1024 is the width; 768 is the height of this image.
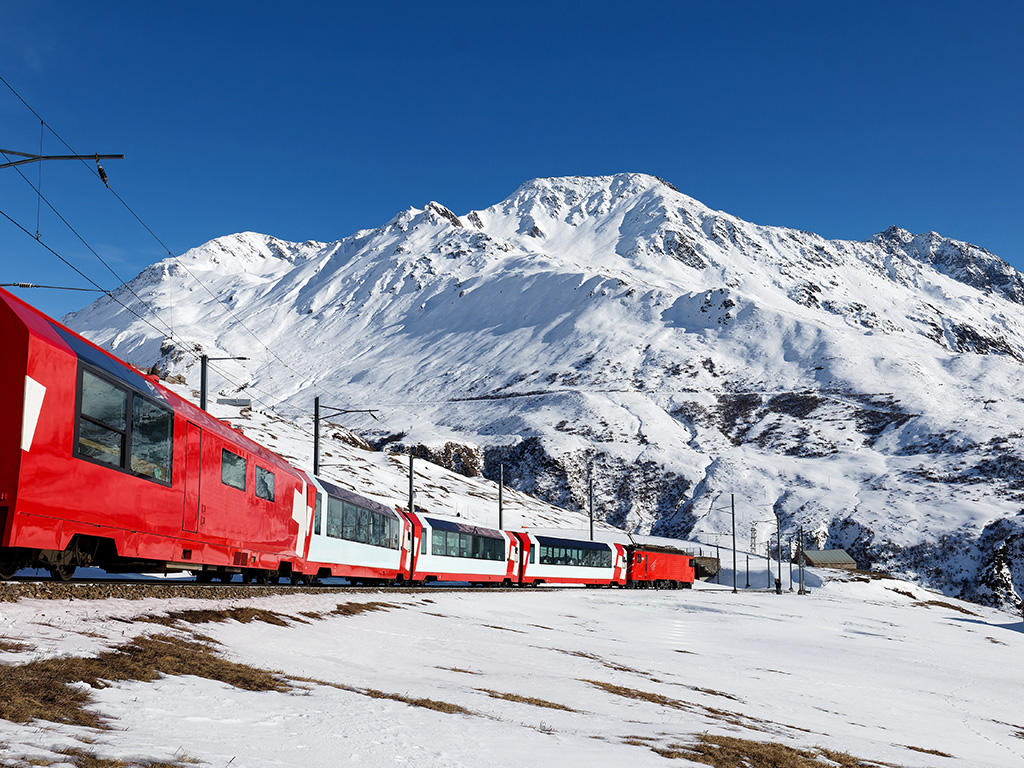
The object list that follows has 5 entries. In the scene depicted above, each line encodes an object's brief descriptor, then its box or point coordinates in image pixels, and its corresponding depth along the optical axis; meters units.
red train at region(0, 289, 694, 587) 10.89
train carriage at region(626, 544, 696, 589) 64.50
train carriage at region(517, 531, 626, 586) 51.09
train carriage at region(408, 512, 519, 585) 38.41
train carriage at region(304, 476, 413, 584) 27.41
